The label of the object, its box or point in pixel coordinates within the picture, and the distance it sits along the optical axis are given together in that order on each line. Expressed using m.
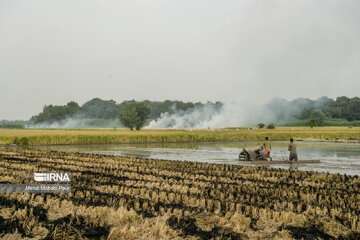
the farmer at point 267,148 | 23.22
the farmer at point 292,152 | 22.21
